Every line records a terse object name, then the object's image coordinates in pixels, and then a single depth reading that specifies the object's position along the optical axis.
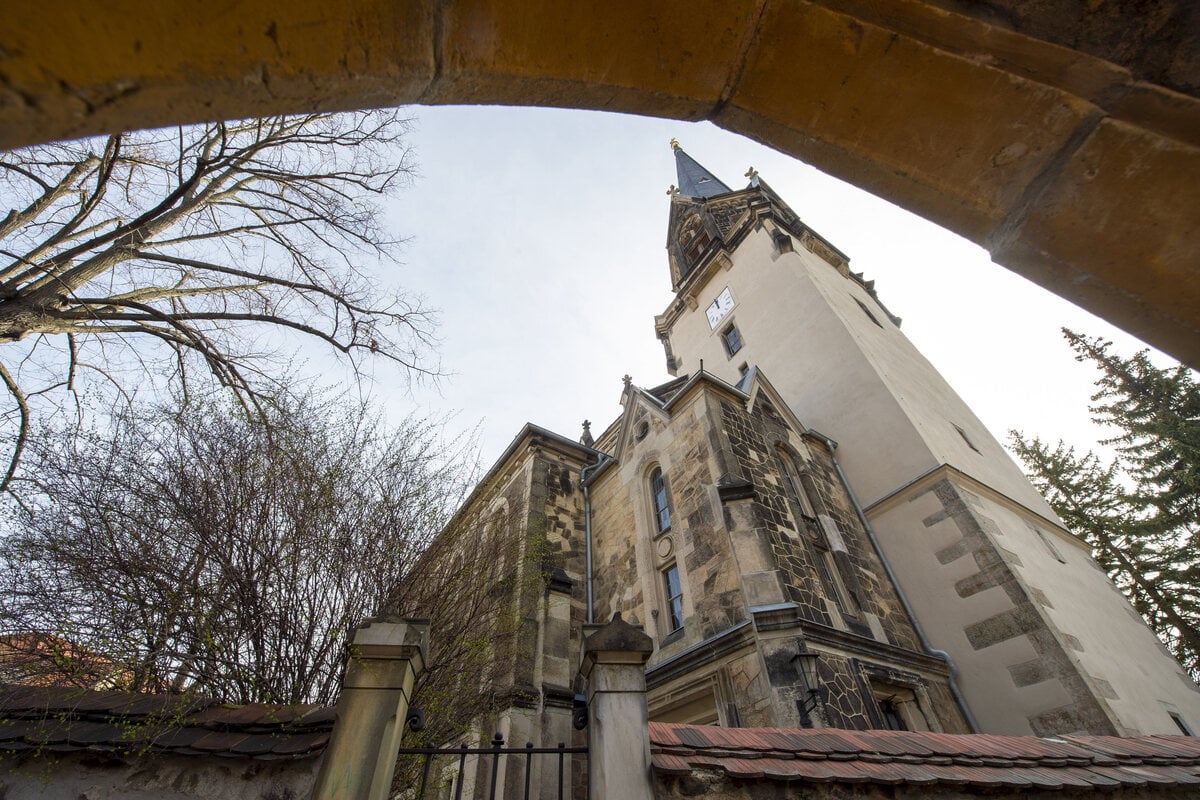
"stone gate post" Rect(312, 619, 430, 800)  3.25
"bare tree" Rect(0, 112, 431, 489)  6.09
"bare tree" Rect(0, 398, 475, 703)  4.20
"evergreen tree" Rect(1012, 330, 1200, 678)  16.93
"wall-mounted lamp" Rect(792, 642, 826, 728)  6.12
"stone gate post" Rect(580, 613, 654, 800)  3.36
